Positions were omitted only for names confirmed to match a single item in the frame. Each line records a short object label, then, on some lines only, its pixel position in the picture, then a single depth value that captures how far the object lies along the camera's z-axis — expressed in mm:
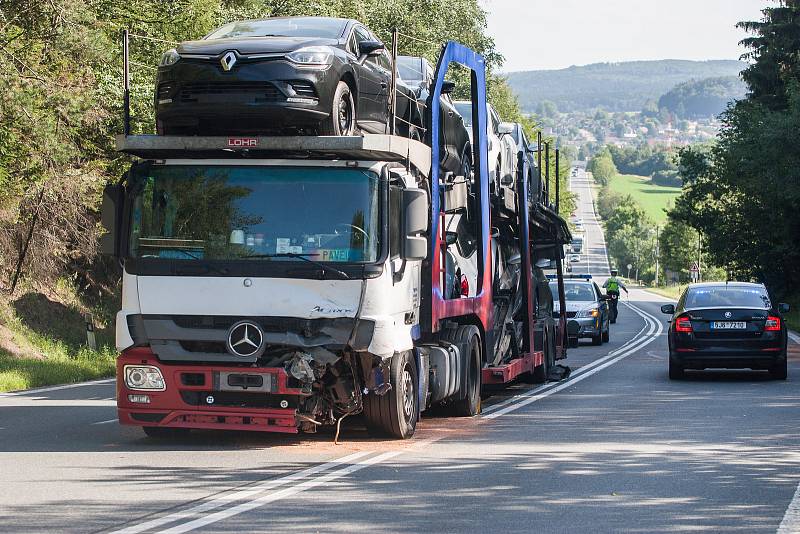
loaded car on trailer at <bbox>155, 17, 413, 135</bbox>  10938
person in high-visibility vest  48231
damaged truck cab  10844
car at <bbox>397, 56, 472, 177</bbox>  13109
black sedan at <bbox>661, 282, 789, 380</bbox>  19969
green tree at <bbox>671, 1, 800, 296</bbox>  47094
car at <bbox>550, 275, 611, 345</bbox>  31828
